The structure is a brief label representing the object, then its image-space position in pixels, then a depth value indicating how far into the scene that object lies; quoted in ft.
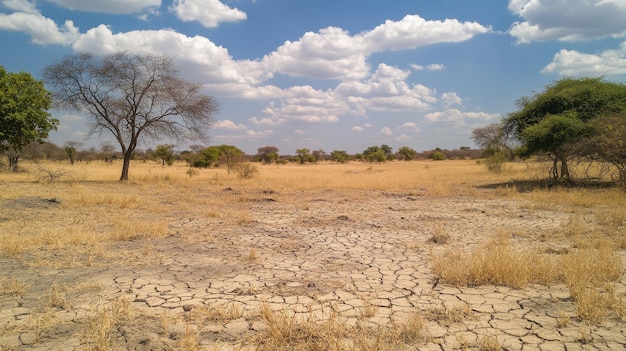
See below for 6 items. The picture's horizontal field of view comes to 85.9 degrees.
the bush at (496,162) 94.99
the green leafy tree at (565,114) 51.21
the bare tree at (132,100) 65.26
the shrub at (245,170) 85.10
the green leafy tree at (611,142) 41.98
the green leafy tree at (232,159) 91.84
